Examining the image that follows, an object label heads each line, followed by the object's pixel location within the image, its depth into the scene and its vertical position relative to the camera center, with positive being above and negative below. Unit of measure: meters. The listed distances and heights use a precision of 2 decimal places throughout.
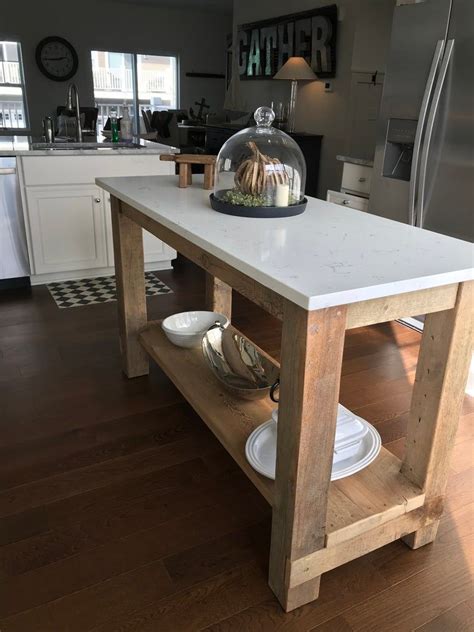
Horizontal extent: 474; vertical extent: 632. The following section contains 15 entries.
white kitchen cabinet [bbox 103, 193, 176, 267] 3.73 -0.98
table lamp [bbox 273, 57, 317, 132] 5.20 +0.42
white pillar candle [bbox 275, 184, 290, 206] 1.67 -0.24
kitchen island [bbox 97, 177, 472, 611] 1.11 -0.59
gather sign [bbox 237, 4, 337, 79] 5.04 +0.74
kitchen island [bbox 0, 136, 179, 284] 3.43 -0.57
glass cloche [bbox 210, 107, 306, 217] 1.66 -0.19
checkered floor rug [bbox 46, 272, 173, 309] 3.41 -1.16
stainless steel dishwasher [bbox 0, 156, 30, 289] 3.36 -0.78
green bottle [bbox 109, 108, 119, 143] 4.18 -0.14
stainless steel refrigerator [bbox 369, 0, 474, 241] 2.58 +0.02
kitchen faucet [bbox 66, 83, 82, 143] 3.96 +0.01
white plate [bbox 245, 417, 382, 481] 1.47 -0.93
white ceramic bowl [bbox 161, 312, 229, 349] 2.18 -0.88
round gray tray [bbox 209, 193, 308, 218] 1.62 -0.28
